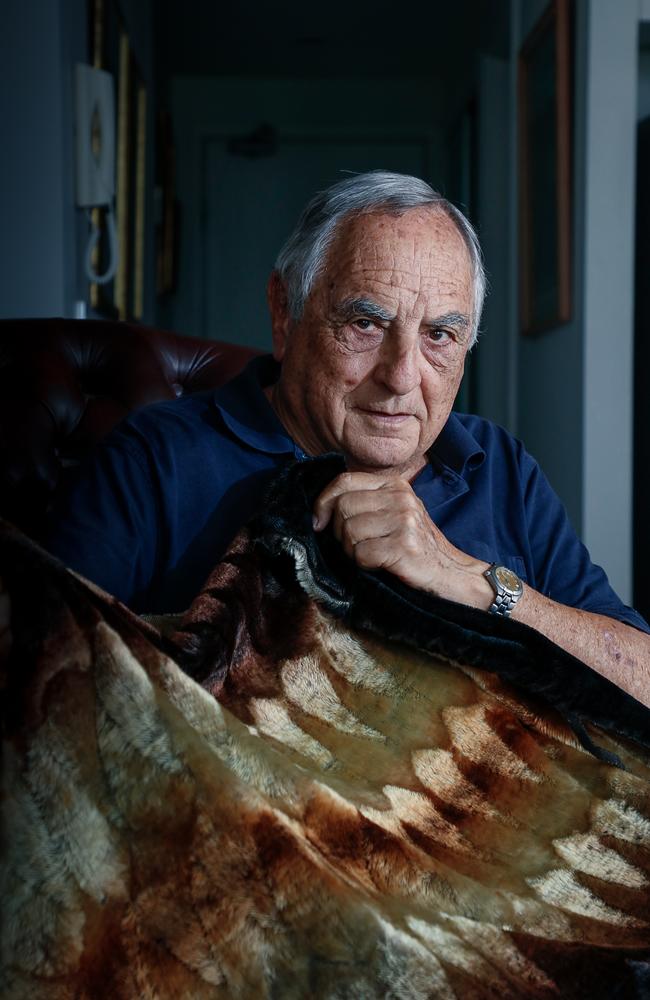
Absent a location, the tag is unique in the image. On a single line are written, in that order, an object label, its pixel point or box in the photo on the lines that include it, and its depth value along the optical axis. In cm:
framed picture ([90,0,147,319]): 350
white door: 727
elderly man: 137
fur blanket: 78
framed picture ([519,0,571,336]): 379
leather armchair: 162
